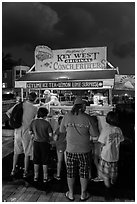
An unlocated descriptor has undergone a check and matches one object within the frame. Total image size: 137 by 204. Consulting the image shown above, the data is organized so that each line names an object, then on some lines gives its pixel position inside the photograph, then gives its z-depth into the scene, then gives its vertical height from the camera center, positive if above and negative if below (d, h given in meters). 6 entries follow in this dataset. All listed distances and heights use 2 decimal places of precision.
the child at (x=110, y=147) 2.57 -0.50
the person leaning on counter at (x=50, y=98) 3.87 +0.07
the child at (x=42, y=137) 2.75 -0.43
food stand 3.42 +0.50
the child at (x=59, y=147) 2.83 -0.57
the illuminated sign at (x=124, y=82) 3.18 +0.30
